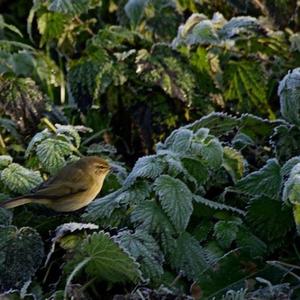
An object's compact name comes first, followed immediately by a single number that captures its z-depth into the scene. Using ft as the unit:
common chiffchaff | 20.54
